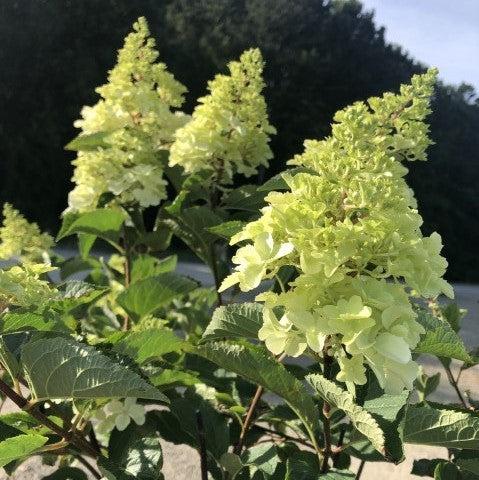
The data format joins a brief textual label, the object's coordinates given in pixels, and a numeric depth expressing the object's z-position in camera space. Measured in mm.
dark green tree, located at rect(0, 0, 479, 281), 11617
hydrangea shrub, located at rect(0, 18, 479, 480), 619
